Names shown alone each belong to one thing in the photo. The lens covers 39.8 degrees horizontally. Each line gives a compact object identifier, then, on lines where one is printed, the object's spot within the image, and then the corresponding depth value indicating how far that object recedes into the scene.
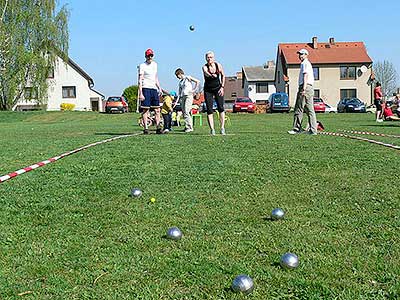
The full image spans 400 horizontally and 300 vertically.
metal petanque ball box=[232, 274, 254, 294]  2.88
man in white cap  11.80
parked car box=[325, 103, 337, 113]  51.53
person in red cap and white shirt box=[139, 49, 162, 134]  12.18
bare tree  84.38
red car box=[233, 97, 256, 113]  48.78
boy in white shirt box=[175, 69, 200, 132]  14.89
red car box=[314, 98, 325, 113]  47.50
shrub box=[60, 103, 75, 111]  64.25
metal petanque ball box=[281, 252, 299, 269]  3.21
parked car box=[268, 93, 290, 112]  46.94
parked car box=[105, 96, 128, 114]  48.62
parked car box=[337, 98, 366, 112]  46.45
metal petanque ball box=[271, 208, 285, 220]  4.28
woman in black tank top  11.64
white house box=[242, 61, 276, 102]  88.81
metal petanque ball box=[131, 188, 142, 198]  5.14
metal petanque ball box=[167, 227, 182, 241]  3.82
